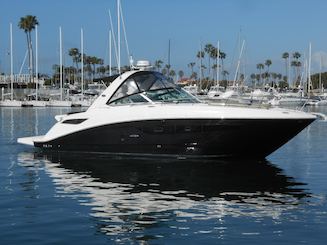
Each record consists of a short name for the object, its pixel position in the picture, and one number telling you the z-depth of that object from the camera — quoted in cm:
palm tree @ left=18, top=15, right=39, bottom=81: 10906
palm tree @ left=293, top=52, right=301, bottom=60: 17650
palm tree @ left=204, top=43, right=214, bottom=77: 14640
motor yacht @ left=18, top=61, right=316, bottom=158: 1667
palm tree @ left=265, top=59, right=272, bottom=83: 19238
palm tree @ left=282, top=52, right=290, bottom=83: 16988
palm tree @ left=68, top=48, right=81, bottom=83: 14475
